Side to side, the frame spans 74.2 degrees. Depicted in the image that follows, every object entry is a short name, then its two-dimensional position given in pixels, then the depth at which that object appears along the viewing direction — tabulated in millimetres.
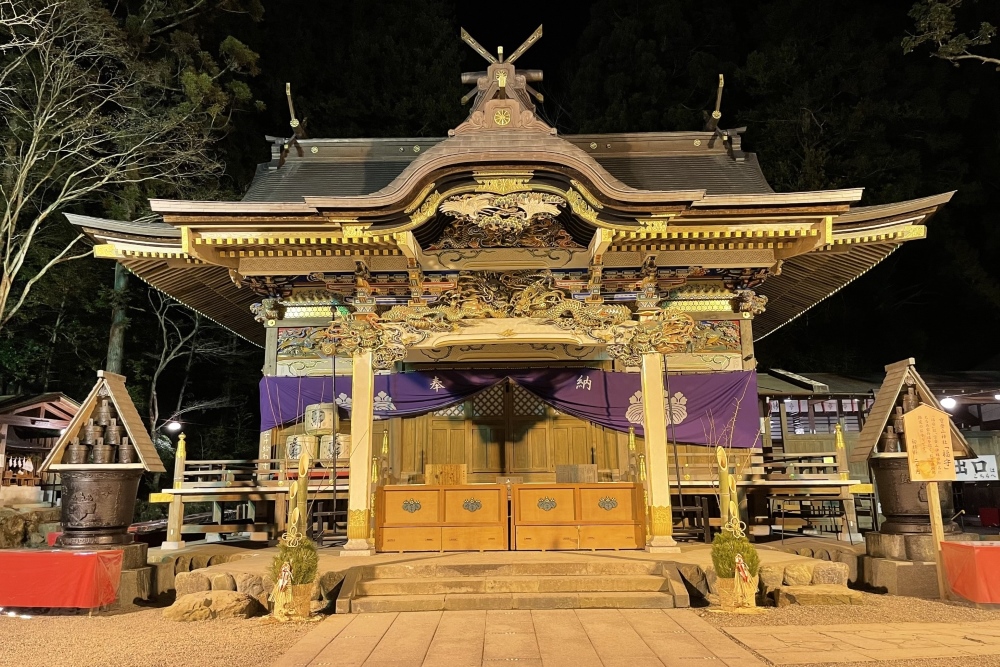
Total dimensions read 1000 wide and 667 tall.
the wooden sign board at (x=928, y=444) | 7180
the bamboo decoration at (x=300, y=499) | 6516
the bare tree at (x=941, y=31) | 13422
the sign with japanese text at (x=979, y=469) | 17859
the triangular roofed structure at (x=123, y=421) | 7363
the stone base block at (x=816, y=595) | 6770
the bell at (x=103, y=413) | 7648
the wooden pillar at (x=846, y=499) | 10281
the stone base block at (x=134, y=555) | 7348
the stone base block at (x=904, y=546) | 7516
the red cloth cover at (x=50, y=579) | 6793
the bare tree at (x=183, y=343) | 20531
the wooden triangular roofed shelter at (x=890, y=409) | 7691
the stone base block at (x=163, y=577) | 7786
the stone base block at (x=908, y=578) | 7305
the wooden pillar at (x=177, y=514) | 9633
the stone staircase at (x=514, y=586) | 6605
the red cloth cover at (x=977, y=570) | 6656
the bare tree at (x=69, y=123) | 13922
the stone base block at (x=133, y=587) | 7184
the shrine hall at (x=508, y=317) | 8312
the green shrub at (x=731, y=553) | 6359
